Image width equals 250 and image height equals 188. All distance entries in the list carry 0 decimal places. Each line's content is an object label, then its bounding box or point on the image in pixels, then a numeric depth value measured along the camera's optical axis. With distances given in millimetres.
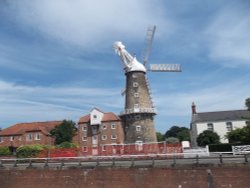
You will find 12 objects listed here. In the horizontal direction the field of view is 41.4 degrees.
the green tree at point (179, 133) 111619
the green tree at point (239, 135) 40022
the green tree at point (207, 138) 57875
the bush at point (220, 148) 40750
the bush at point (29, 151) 37344
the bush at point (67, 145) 50875
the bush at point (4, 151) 51178
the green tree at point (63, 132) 59209
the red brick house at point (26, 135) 60844
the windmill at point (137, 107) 51219
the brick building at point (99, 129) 59312
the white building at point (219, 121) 62531
